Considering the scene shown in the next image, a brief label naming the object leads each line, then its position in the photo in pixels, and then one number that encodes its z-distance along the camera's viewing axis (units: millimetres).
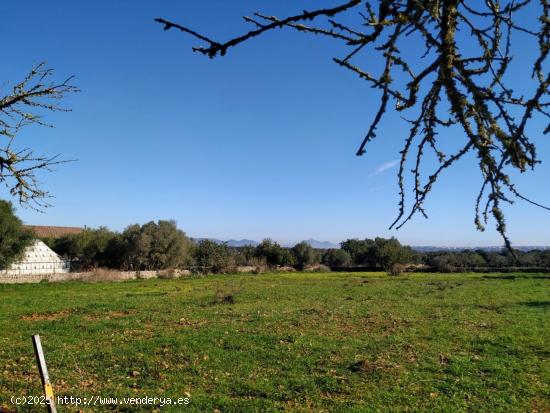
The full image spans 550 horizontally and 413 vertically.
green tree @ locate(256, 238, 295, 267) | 73125
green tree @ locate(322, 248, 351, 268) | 81250
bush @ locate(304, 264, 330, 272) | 68812
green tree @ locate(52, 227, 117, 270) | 63788
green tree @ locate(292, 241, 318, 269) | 77625
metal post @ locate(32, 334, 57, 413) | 4996
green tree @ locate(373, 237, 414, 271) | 76312
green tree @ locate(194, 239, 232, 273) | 60750
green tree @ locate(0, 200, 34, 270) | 42062
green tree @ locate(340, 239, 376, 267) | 81188
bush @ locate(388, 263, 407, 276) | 56712
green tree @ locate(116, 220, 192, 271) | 61594
